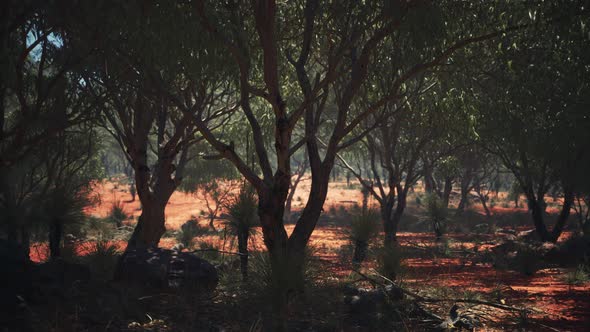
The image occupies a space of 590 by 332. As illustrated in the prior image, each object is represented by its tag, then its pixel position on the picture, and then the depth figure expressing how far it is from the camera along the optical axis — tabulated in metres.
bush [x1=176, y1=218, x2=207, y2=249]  20.28
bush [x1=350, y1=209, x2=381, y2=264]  13.23
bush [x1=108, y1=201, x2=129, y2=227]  30.54
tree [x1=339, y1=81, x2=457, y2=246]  14.81
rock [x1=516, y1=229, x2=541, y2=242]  22.06
